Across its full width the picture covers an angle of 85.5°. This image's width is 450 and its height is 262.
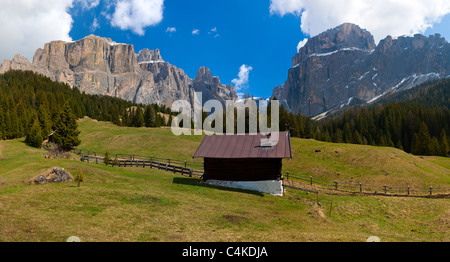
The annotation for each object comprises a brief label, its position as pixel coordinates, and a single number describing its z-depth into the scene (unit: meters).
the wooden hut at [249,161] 28.30
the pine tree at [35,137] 55.50
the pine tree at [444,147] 80.28
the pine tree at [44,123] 65.12
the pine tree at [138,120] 104.06
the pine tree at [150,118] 110.31
